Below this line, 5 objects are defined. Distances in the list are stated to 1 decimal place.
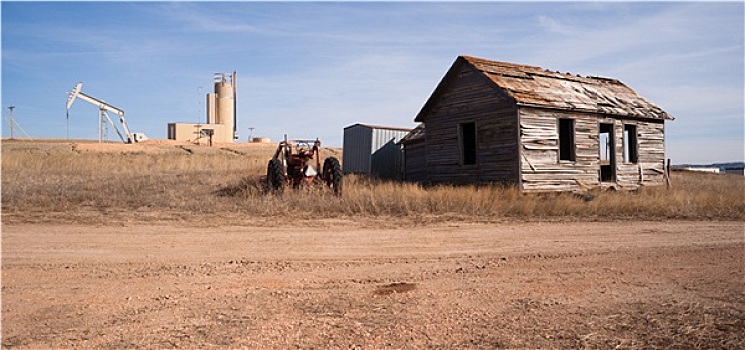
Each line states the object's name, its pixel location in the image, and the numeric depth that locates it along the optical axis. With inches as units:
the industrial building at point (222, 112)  1989.3
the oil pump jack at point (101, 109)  1674.5
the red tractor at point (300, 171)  558.3
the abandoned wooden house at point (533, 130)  624.1
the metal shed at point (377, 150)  903.7
